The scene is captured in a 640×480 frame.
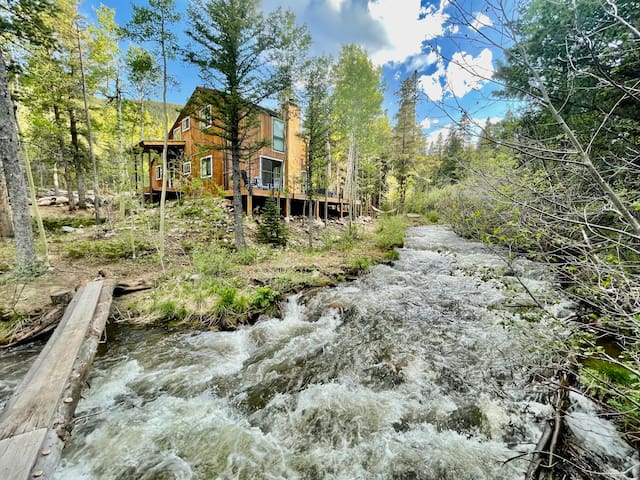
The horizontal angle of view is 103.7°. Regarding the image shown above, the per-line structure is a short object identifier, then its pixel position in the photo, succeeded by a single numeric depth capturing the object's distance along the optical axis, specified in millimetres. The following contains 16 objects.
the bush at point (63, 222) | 10516
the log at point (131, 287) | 5734
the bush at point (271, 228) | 10828
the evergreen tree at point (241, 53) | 7570
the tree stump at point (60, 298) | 4730
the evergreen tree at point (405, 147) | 22438
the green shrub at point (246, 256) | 8395
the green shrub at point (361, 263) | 8617
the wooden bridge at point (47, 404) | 1822
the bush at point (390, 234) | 12055
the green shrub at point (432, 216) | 21919
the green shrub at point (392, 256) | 9969
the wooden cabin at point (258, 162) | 13475
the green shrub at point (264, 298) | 5750
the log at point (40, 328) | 4184
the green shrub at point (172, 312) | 5270
